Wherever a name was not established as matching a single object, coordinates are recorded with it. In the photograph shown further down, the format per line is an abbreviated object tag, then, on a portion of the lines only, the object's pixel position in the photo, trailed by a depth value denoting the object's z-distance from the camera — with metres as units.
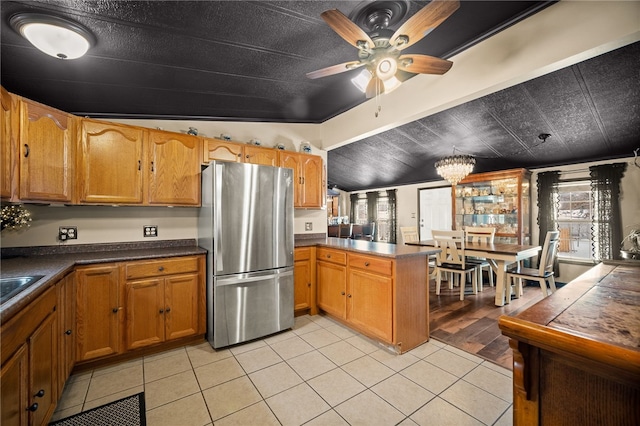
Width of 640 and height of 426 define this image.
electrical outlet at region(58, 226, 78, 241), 2.36
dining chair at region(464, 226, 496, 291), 4.23
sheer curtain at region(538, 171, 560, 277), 4.58
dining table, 3.44
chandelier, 3.99
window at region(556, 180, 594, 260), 4.38
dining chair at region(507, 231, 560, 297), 3.46
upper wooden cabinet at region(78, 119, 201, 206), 2.27
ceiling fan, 1.46
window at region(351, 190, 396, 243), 7.57
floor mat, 1.55
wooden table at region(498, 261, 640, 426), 0.67
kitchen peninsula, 2.29
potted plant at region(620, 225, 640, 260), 2.73
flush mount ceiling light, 1.53
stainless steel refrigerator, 2.41
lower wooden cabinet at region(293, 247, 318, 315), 3.10
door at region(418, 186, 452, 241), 6.31
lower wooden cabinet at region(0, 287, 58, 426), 1.04
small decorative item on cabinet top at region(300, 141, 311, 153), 3.66
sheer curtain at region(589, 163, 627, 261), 3.94
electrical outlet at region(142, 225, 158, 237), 2.73
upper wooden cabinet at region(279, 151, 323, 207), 3.39
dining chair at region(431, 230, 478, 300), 3.86
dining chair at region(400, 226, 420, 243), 4.82
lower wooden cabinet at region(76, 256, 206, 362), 2.03
